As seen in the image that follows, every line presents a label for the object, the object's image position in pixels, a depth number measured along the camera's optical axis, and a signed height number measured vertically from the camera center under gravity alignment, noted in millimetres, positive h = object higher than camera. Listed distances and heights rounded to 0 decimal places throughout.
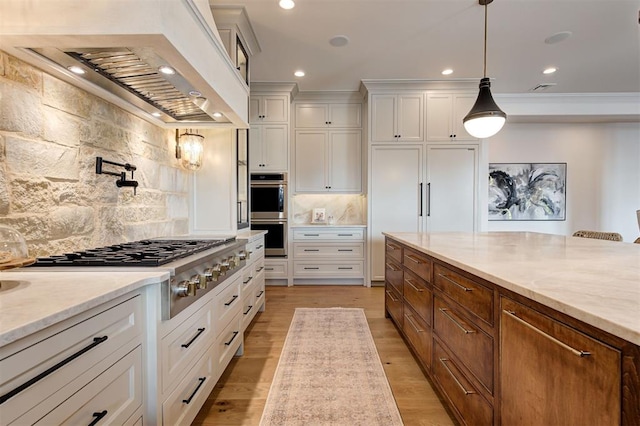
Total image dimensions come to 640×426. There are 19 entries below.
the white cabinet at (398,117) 4191 +1362
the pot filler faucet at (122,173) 1668 +223
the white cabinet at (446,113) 4180 +1421
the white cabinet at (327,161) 4516 +781
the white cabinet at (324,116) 4523 +1481
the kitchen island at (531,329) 682 -376
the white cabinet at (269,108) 4250 +1500
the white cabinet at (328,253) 4301 -612
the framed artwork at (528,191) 5227 +387
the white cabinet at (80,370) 621 -415
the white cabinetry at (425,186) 4188 +374
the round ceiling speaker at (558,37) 2986 +1840
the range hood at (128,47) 1132 +706
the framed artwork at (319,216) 4726 -74
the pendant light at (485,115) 2398 +807
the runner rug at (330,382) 1573 -1096
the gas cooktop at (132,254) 1188 -207
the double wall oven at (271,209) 4203 +31
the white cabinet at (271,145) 4262 +966
